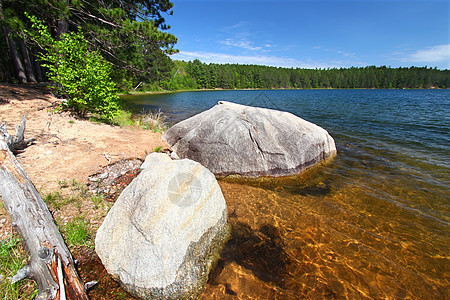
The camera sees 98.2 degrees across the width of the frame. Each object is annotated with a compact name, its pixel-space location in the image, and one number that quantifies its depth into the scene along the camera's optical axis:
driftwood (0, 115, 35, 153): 5.29
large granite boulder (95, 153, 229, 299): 3.07
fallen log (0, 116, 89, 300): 2.52
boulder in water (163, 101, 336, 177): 7.11
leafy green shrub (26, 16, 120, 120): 8.59
